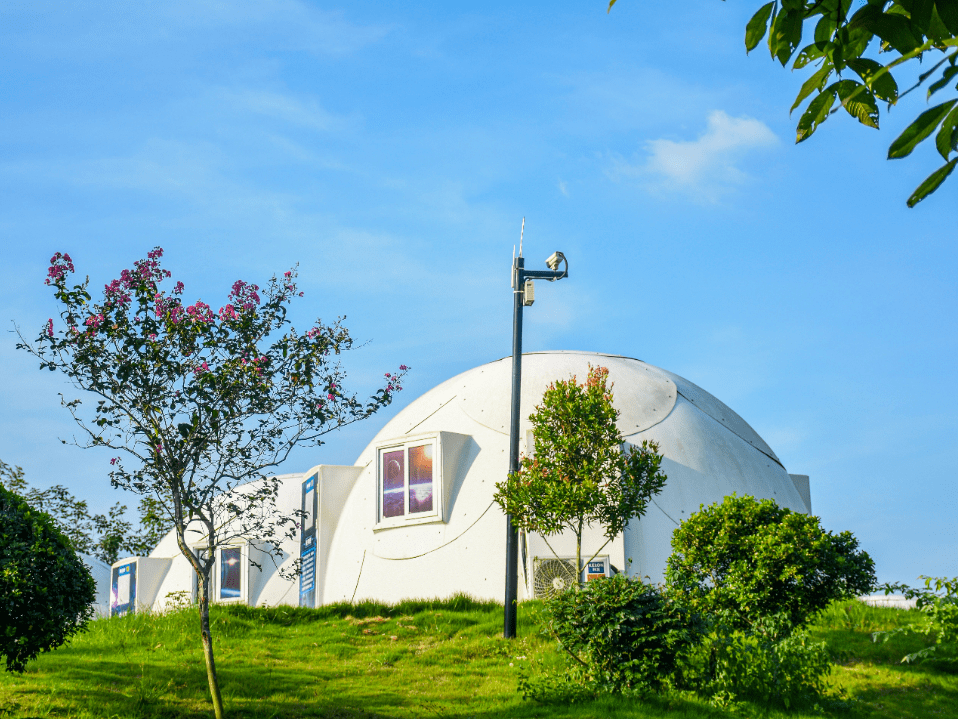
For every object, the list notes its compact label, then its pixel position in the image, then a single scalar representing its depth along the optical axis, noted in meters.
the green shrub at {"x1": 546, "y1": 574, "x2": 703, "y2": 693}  10.95
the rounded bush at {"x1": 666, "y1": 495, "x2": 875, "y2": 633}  12.55
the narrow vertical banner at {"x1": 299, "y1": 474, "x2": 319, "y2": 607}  20.58
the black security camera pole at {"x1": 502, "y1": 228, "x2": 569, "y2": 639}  15.31
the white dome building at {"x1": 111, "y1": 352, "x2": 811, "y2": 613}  18.16
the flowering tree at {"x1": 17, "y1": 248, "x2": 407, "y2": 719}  11.23
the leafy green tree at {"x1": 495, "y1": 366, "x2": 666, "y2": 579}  14.16
